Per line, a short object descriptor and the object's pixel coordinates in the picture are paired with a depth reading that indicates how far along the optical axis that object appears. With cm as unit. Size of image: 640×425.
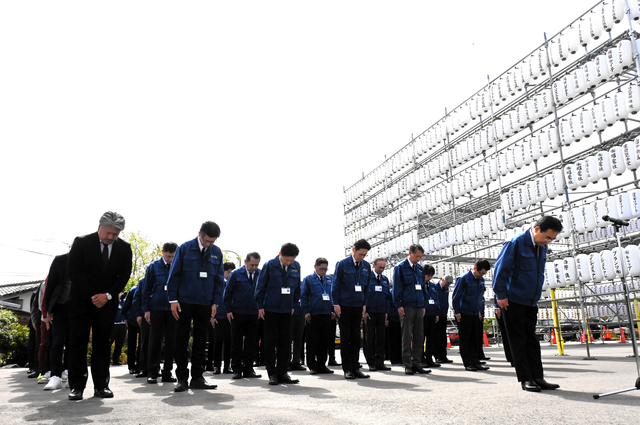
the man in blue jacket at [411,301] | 725
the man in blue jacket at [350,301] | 660
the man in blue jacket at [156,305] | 684
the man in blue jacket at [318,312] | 782
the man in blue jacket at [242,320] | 698
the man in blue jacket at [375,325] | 779
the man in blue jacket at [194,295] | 552
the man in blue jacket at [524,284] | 495
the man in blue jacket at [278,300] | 622
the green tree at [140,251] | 3409
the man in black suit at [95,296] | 484
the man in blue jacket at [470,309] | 782
